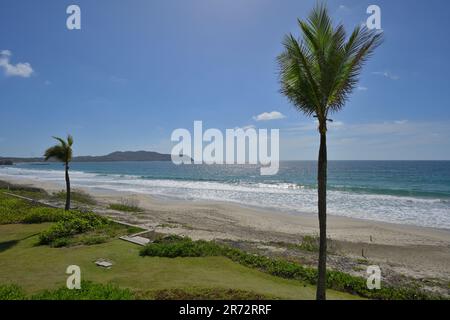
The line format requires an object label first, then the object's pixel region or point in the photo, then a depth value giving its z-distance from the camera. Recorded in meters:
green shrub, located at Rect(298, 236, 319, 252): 12.22
